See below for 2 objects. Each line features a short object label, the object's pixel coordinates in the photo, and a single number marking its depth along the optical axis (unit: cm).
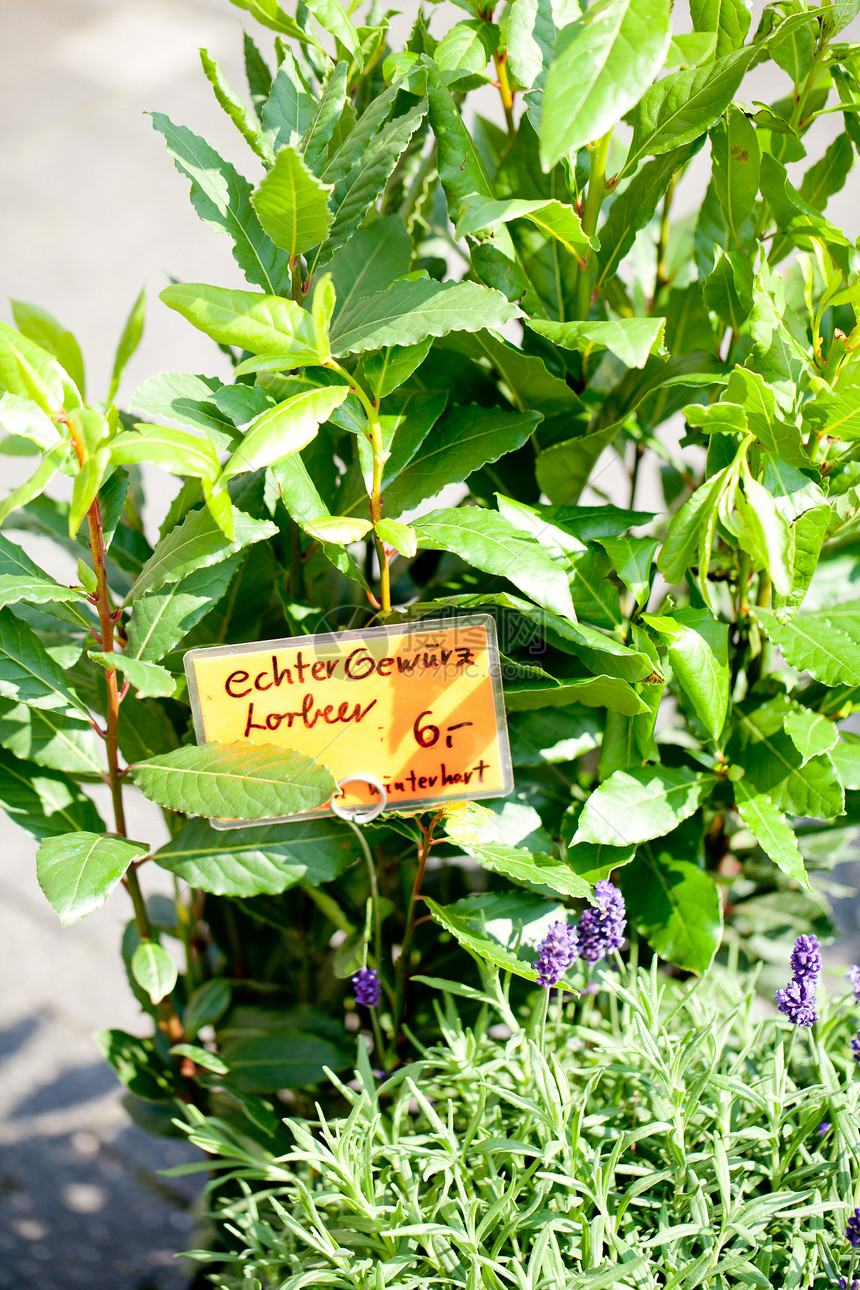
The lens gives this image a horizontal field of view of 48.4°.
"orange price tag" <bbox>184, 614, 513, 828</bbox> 55
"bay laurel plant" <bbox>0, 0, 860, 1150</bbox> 48
